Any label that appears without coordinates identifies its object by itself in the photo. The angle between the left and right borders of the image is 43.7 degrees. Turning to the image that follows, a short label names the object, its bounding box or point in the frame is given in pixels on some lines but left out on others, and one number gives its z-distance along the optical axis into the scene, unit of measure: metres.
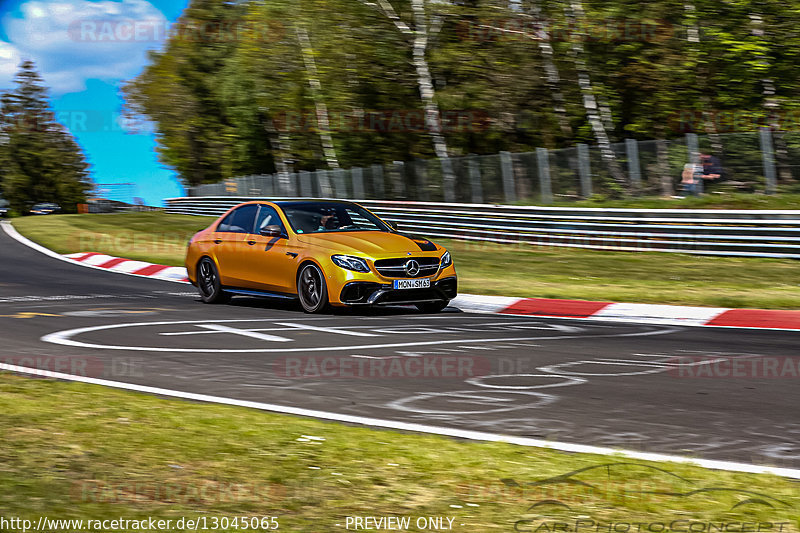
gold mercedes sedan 12.28
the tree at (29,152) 103.62
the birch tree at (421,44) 31.62
